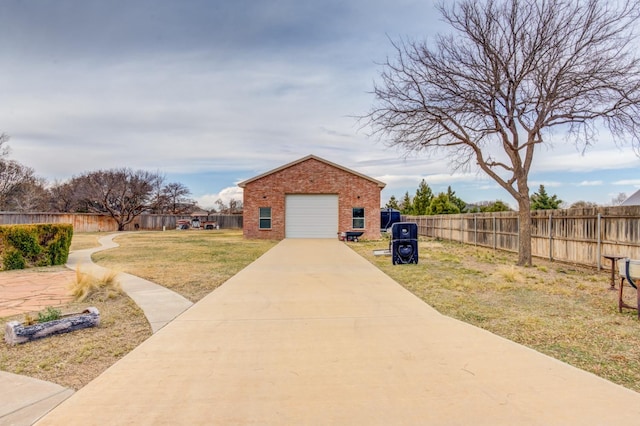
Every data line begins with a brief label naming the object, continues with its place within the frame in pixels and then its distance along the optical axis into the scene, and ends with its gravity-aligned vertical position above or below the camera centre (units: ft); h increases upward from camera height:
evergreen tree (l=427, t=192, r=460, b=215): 103.60 +2.49
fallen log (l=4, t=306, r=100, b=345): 14.32 -4.41
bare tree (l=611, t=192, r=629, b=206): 106.48 +5.02
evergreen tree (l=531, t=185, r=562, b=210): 90.79 +3.34
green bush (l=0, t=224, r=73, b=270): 33.24 -2.68
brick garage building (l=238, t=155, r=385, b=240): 75.10 +2.63
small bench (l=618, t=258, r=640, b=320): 17.35 -2.58
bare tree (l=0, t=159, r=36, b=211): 112.37 +10.11
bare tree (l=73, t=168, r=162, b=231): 121.70 +7.39
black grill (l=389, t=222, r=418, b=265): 37.78 -2.74
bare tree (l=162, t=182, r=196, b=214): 162.30 +7.34
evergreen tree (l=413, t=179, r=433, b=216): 121.19 +5.75
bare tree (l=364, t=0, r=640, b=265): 32.53 +12.44
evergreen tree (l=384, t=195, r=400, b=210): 164.77 +5.24
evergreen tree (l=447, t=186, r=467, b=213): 123.95 +5.20
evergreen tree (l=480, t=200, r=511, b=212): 96.66 +2.12
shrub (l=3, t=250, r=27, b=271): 33.12 -3.91
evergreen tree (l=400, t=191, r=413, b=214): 136.98 +3.71
